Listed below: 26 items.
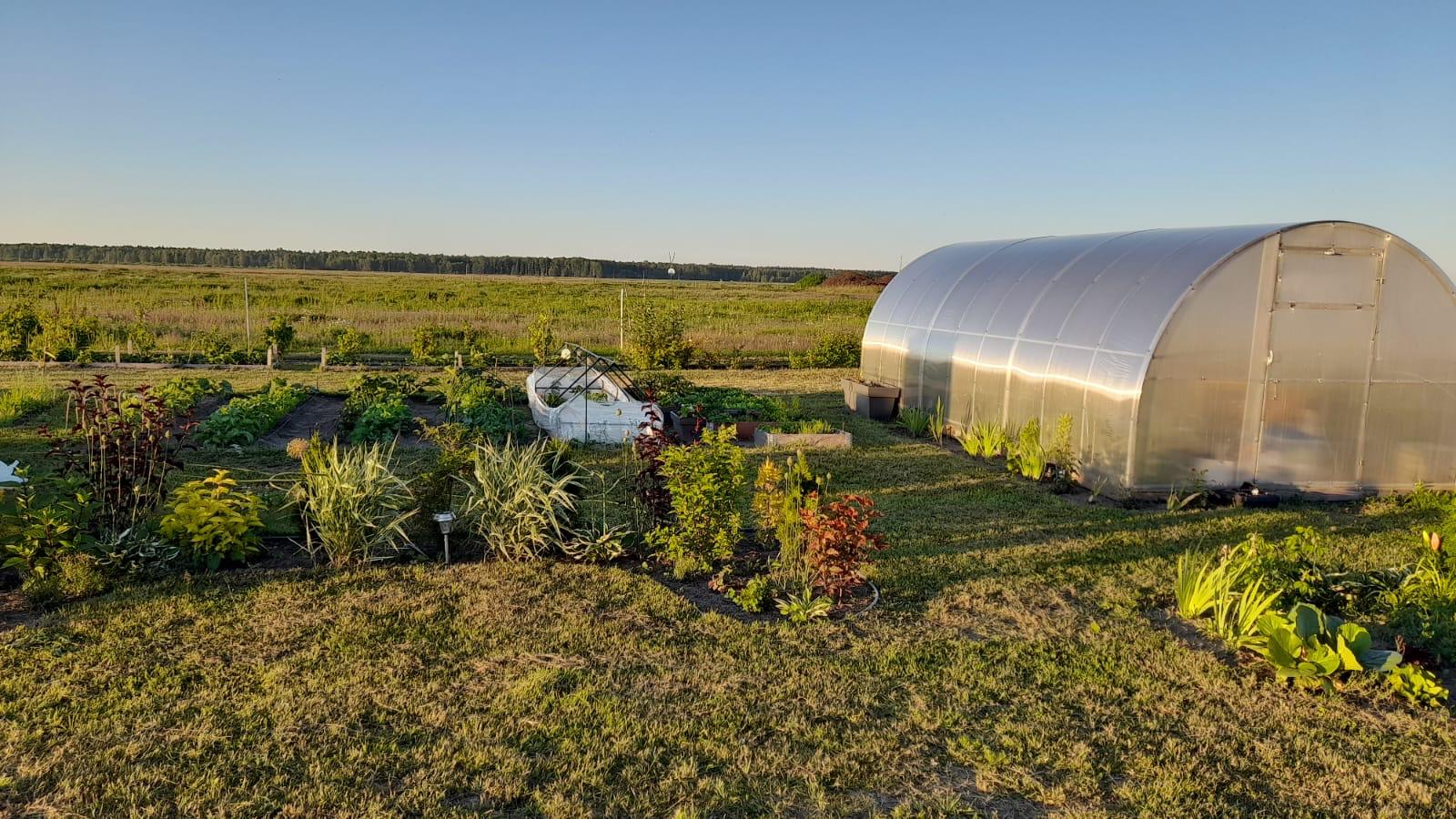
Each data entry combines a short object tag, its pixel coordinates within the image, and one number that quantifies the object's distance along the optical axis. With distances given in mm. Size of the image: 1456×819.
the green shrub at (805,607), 7094
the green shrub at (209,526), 7812
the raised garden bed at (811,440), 14250
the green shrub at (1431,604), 6602
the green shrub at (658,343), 24531
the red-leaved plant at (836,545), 7344
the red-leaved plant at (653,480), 8633
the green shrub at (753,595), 7238
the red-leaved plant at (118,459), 7902
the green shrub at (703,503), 7938
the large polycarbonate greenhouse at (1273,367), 11172
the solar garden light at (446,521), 7949
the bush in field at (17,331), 22617
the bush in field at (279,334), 23844
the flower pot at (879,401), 17578
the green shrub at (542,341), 23719
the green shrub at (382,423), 13758
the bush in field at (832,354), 26219
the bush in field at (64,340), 22203
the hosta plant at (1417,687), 5824
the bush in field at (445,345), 24281
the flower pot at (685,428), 14069
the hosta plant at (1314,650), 5945
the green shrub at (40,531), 7090
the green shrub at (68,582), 6902
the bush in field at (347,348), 23767
